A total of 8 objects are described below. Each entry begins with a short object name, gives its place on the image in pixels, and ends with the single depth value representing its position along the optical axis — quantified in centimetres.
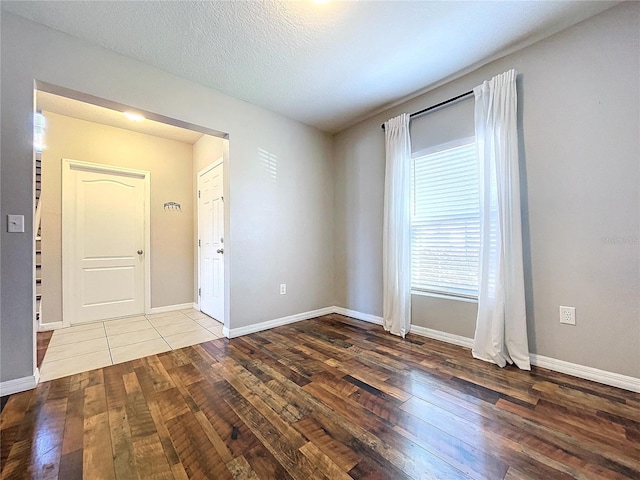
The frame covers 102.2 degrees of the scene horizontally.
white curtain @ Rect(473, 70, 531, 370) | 209
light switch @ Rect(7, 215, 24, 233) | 181
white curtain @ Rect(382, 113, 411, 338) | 287
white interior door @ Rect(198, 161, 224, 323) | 346
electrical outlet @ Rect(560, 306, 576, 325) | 195
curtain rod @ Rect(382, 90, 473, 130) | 244
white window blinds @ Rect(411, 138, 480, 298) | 250
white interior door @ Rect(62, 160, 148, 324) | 331
